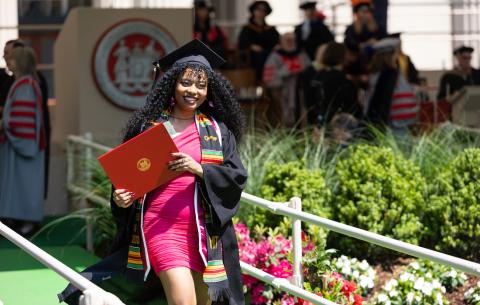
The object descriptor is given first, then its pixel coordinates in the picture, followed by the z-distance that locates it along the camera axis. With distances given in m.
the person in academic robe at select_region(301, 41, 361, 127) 17.99
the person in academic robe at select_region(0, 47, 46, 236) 16.44
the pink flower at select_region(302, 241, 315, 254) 11.87
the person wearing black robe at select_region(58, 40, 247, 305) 9.14
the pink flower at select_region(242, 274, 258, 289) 12.19
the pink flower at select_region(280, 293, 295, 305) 11.48
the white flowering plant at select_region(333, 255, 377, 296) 12.40
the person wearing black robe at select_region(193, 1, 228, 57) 23.74
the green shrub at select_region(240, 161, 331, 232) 13.38
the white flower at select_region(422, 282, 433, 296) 11.69
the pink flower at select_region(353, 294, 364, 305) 10.94
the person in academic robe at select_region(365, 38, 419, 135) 17.50
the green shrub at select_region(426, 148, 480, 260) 12.75
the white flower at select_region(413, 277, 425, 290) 11.74
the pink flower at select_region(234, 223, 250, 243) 12.73
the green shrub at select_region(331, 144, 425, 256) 13.19
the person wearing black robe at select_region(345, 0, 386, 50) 22.01
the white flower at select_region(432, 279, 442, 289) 11.76
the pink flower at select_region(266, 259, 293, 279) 11.79
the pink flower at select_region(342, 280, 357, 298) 10.90
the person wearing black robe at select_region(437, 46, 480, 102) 21.10
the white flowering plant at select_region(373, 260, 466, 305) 11.71
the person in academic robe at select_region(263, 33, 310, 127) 21.98
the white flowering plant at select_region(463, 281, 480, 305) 11.63
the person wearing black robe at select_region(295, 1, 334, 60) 23.17
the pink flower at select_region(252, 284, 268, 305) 12.05
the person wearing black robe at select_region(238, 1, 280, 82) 23.61
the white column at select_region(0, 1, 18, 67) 25.38
